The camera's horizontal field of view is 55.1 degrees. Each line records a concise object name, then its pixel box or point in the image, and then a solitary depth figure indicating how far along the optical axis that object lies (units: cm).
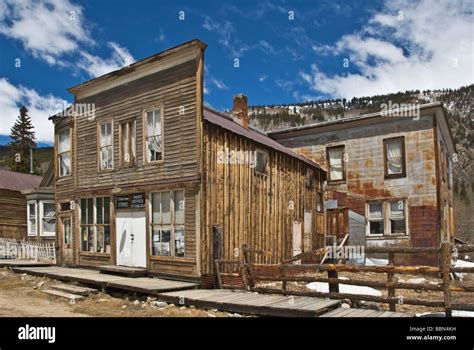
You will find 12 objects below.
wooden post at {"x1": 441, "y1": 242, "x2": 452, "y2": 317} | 941
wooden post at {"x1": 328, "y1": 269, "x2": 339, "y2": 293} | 1125
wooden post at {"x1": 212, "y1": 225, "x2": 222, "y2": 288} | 1417
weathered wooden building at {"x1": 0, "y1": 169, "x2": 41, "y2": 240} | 3019
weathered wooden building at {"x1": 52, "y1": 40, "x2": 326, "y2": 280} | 1448
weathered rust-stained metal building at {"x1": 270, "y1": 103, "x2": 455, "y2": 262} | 2178
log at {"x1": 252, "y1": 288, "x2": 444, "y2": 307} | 952
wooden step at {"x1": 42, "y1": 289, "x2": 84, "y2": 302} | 1290
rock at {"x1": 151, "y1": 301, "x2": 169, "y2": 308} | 1176
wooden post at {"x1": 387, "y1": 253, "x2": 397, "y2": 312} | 1037
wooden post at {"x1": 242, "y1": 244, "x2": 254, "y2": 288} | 1266
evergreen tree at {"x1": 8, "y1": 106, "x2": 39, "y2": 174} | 6019
